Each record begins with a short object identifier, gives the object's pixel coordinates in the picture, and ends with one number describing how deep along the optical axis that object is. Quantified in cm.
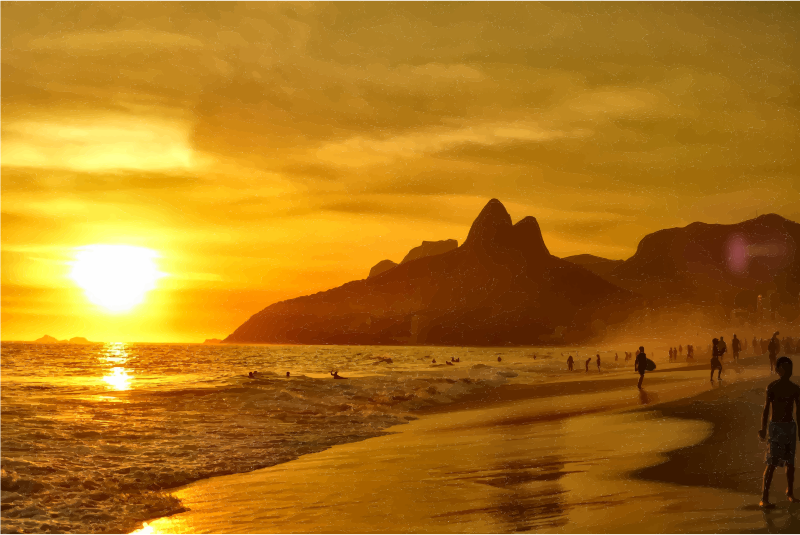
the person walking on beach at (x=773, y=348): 3420
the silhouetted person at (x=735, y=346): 4838
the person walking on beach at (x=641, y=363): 3109
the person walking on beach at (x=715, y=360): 3117
